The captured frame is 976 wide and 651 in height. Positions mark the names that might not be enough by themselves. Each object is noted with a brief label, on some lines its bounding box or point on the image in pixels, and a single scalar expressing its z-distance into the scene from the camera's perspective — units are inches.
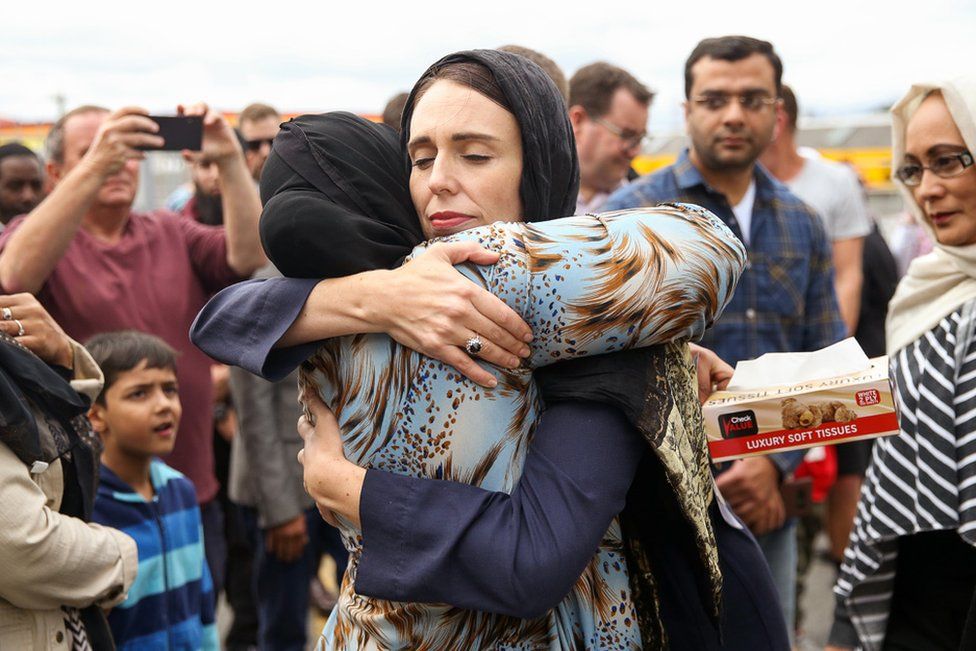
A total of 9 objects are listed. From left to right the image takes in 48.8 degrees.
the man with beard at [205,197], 211.3
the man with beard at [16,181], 159.9
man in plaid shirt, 133.1
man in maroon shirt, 130.1
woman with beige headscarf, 97.2
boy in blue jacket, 116.8
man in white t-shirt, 203.6
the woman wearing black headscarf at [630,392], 59.5
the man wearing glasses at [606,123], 165.0
